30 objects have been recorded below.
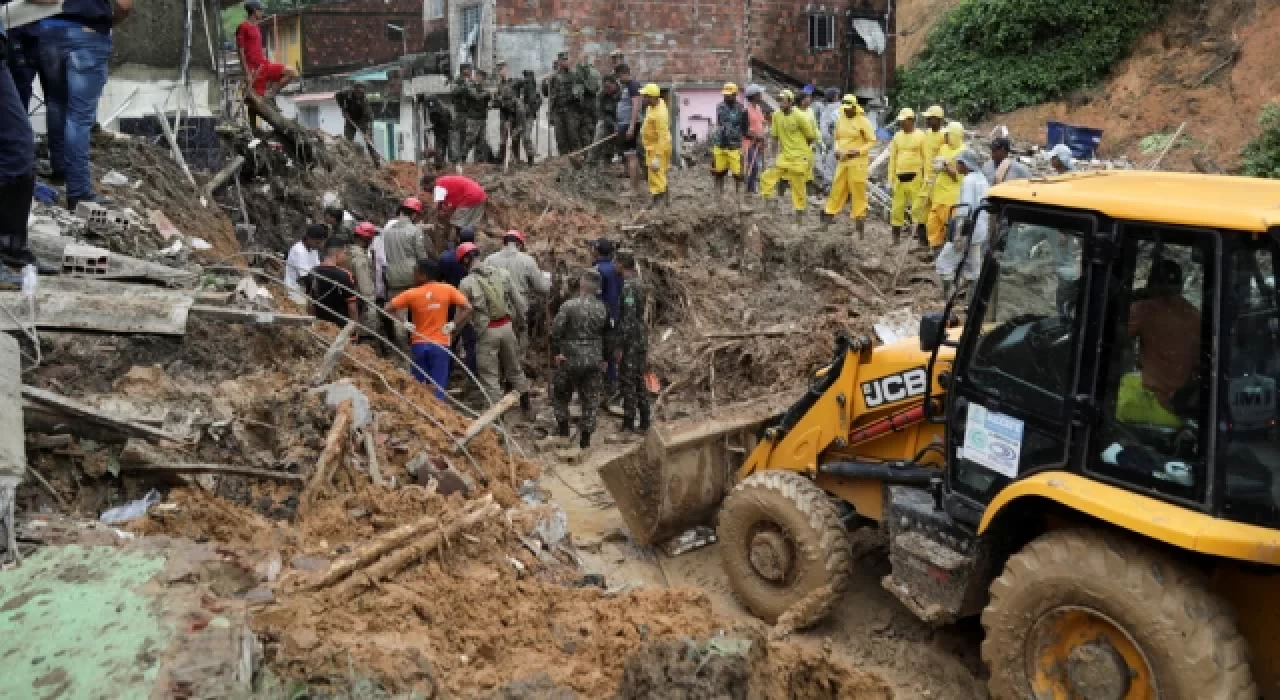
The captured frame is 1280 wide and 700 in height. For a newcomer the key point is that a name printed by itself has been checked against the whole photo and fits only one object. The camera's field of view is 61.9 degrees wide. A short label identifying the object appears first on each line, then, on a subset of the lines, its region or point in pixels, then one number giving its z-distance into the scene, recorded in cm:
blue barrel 2328
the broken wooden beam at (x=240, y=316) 668
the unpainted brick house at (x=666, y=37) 2317
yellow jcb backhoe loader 442
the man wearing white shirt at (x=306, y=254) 1047
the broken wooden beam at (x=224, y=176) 1212
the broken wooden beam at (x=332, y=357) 704
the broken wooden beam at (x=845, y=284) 1259
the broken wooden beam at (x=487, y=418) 751
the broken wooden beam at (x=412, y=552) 497
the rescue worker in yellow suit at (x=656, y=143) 1595
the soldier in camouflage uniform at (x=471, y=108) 1862
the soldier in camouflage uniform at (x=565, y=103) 1859
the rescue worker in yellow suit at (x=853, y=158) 1466
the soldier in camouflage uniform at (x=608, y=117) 1841
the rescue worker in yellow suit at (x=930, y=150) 1364
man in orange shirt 977
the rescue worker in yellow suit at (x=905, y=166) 1402
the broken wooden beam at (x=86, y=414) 516
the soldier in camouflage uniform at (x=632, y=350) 1078
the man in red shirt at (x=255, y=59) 1347
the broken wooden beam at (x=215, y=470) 544
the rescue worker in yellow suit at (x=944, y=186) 1284
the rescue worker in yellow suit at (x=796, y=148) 1542
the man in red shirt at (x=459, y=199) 1271
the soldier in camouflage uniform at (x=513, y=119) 1886
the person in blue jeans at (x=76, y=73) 802
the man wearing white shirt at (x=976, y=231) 1100
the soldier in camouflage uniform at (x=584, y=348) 1030
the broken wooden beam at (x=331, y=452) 596
